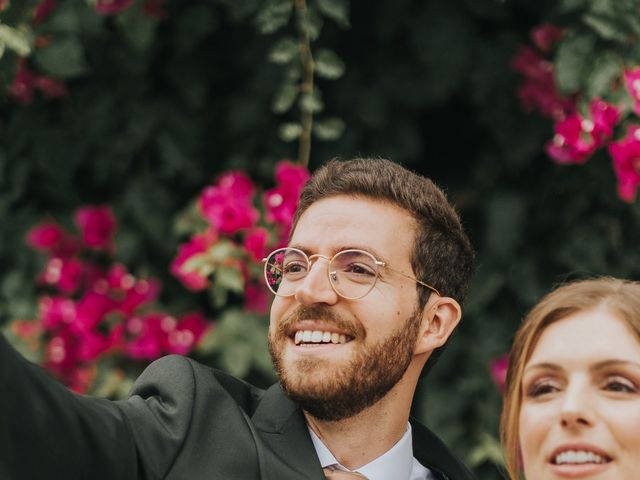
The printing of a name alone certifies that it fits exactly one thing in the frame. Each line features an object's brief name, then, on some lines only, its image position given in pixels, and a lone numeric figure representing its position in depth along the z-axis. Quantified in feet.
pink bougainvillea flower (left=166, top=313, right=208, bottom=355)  11.30
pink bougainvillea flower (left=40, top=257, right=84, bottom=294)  11.68
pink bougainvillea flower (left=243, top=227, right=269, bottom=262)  10.63
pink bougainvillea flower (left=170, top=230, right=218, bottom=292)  10.77
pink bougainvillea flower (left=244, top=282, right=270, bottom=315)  11.20
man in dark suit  7.13
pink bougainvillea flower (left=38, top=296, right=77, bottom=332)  11.43
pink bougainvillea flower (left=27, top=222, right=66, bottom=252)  11.83
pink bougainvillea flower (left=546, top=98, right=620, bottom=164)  10.12
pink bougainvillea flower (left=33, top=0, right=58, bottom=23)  10.55
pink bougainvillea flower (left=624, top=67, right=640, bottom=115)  9.95
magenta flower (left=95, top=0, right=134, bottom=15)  11.02
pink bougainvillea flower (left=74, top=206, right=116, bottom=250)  11.85
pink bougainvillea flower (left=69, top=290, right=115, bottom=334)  11.35
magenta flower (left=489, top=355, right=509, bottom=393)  11.07
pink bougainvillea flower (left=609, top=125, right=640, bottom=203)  9.91
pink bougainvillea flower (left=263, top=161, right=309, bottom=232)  10.48
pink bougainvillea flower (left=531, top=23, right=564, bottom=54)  11.19
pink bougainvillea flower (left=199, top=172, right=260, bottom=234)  10.75
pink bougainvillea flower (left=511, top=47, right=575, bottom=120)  11.09
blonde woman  7.38
